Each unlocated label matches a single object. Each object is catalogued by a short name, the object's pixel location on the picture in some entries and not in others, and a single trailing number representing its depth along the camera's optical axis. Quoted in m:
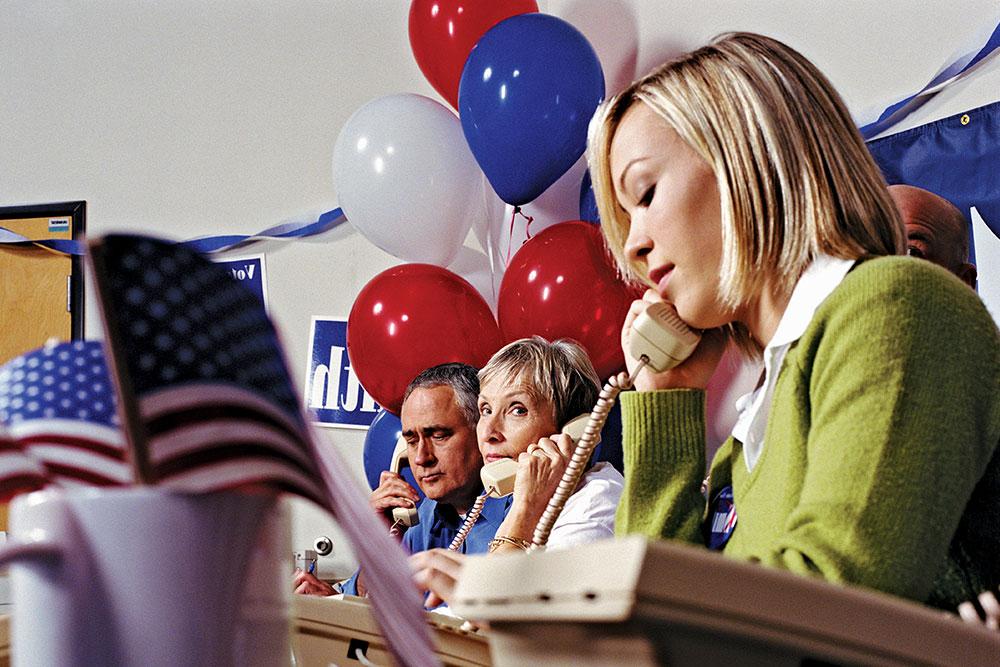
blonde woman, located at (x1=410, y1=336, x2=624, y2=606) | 2.11
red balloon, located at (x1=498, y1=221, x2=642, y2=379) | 2.51
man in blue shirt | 2.69
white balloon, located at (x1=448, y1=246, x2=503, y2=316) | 3.27
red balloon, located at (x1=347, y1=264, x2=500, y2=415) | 2.77
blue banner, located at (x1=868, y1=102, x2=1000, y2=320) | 2.21
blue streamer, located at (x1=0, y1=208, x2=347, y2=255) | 3.87
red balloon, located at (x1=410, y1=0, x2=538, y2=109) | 2.88
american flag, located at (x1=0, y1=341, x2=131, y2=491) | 0.41
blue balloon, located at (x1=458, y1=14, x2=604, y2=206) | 2.52
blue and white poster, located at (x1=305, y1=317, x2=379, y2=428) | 3.70
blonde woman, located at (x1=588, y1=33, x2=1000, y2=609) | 0.67
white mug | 0.35
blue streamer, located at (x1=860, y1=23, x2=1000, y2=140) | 2.29
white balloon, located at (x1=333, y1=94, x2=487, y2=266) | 2.88
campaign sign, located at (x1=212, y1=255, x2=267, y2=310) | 3.97
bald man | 2.04
